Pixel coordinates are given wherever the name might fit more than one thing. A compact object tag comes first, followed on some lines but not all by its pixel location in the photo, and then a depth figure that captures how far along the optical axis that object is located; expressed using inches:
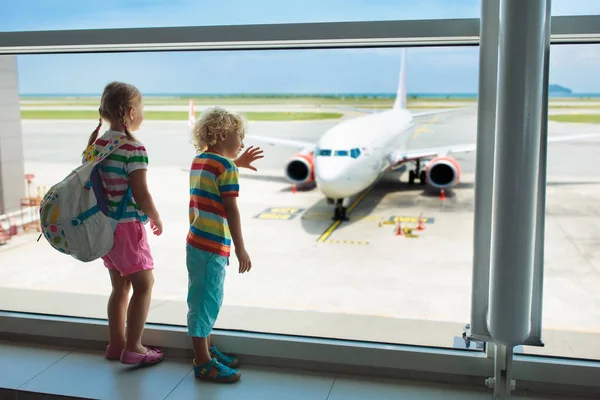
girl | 84.0
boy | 81.6
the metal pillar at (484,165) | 74.7
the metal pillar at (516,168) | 67.2
